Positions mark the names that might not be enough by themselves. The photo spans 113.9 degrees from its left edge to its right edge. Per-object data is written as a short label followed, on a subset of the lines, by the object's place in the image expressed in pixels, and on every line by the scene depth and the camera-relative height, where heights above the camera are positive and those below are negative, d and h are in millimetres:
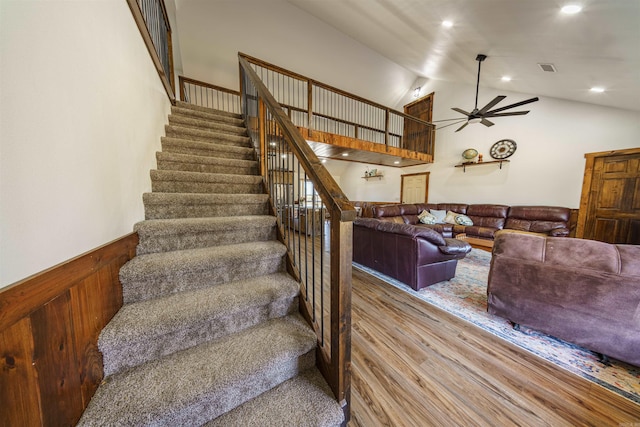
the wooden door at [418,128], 6625 +2201
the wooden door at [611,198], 3553 -45
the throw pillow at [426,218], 5309 -621
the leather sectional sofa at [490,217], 4184 -539
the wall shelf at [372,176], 8076 +663
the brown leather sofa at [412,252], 2383 -718
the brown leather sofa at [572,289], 1349 -692
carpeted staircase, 820 -703
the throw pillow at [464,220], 5094 -639
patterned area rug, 1315 -1144
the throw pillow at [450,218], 5293 -609
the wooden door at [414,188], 6672 +190
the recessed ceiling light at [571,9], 1895 +1728
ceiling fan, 3391 +1440
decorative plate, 4879 +1099
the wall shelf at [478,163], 5006 +786
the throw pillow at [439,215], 5449 -562
